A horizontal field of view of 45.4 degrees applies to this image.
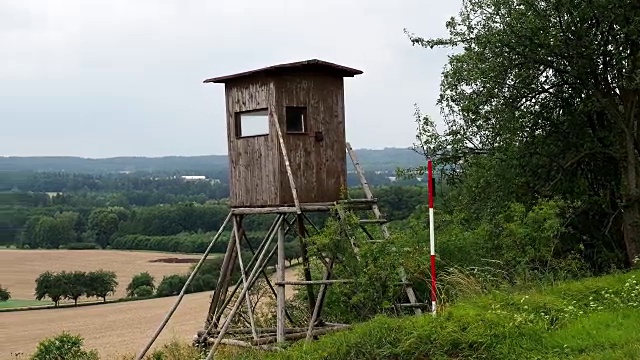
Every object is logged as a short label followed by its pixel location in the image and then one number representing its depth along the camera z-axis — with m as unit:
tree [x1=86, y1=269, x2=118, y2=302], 73.75
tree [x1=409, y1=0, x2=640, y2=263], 14.38
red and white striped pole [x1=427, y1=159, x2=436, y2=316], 10.70
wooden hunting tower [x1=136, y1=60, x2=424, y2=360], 15.17
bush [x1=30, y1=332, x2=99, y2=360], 18.66
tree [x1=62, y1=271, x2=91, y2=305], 72.75
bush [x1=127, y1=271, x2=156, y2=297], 76.25
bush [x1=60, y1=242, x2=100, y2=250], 112.00
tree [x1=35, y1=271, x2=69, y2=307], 71.12
